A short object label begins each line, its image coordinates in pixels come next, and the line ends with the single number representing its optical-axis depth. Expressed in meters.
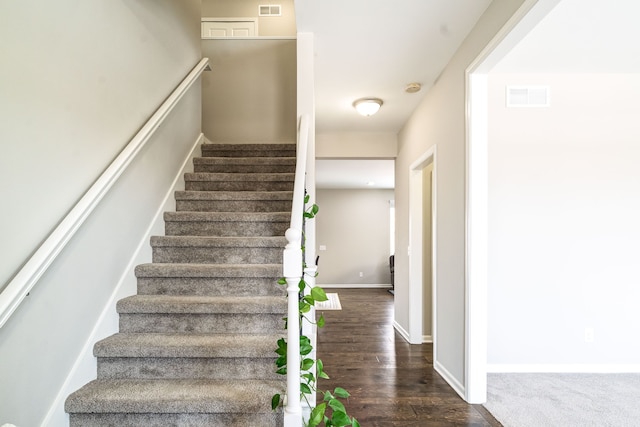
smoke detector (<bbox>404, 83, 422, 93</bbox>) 3.41
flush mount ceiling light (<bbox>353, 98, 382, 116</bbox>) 3.74
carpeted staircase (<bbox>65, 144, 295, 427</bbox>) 1.63
